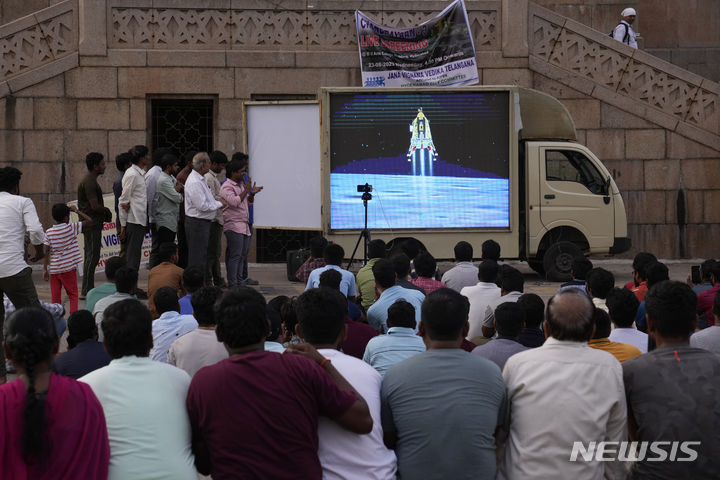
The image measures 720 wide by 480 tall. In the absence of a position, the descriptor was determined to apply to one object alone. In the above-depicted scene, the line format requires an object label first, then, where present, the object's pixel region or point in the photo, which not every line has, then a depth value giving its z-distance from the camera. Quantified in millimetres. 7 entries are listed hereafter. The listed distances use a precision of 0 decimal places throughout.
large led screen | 15062
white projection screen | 15258
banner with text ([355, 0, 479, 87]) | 17156
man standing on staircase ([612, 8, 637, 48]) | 19234
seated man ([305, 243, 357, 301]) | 8852
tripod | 13812
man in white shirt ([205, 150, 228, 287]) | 13266
